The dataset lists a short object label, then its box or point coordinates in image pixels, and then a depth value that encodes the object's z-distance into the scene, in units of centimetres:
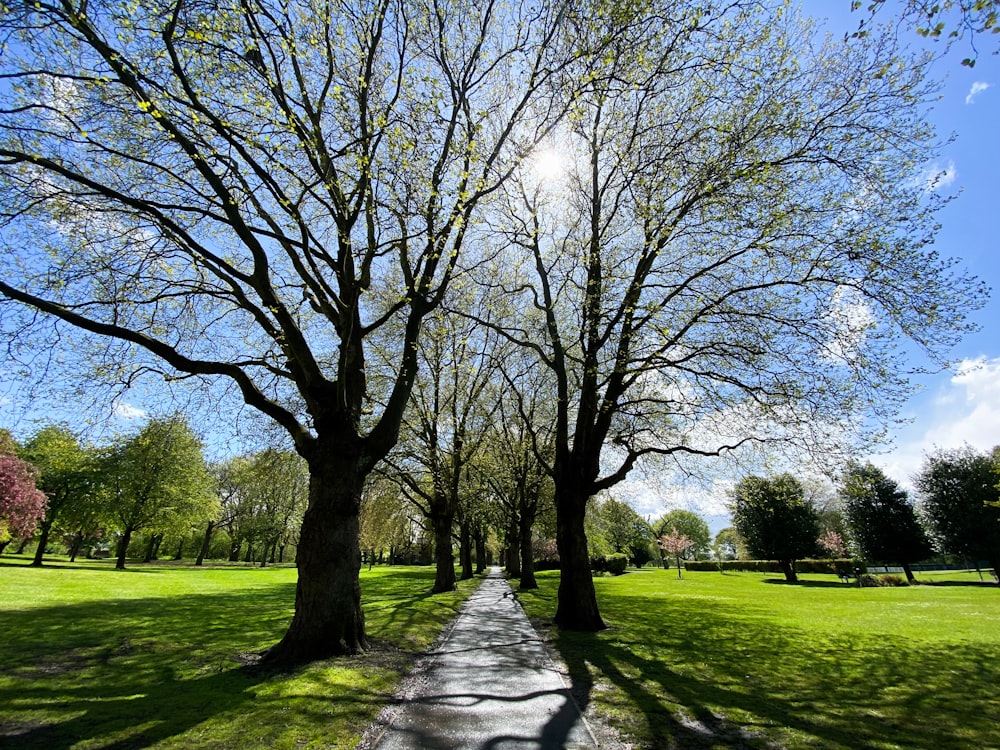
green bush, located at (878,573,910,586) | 3675
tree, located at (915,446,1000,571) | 3469
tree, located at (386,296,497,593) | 1975
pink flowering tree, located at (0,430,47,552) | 2573
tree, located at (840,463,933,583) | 4028
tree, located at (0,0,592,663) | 685
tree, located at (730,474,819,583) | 4150
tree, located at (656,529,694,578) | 4950
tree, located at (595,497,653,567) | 2871
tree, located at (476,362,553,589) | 2092
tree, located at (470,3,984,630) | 917
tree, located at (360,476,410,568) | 2190
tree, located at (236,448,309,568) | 1553
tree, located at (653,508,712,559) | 8739
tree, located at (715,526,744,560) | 9738
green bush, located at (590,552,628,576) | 4566
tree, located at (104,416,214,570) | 3294
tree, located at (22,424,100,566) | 3269
